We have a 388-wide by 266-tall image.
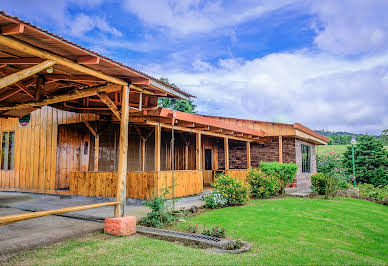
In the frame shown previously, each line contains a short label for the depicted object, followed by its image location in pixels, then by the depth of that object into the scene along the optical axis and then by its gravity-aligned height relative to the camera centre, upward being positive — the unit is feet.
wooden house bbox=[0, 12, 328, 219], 16.58 +3.37
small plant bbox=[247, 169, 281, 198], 36.52 -3.43
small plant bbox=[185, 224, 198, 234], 18.57 -4.75
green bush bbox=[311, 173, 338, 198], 40.57 -4.04
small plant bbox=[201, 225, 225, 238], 17.63 -4.70
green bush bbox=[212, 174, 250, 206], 30.40 -3.44
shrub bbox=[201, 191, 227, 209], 29.04 -4.49
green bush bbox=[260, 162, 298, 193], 38.99 -1.91
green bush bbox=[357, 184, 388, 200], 47.46 -6.50
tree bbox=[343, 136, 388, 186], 70.13 -1.08
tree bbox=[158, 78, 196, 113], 96.37 +17.89
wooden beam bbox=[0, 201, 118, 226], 12.72 -2.84
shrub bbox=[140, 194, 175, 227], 21.01 -4.31
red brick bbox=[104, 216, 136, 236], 18.03 -4.42
